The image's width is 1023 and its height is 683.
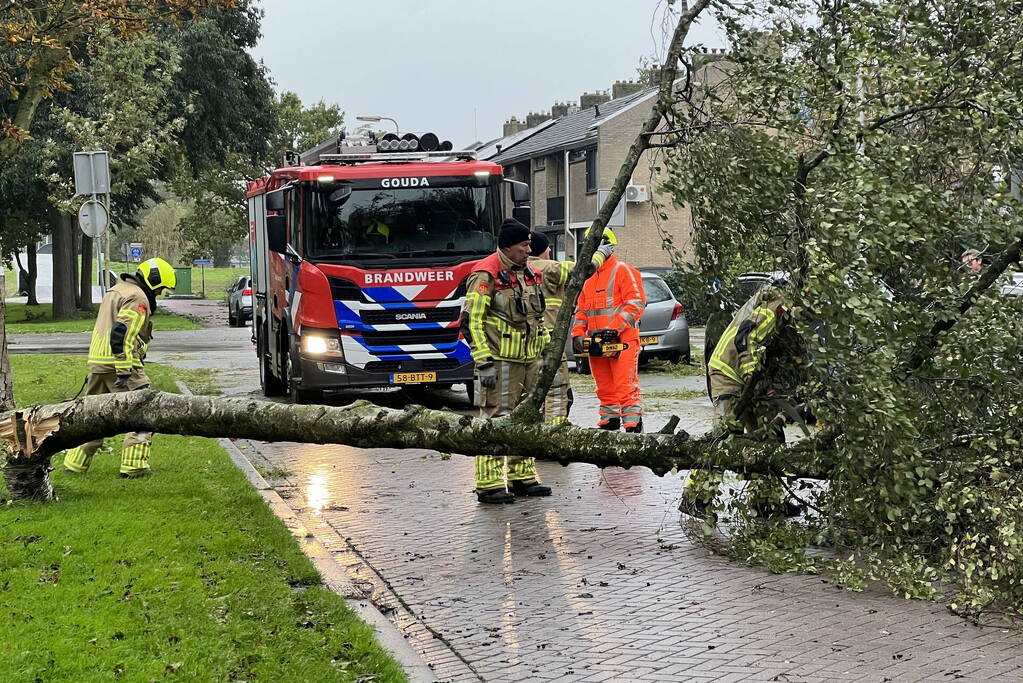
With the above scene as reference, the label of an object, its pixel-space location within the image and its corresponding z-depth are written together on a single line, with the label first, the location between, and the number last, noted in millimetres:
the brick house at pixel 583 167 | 42750
